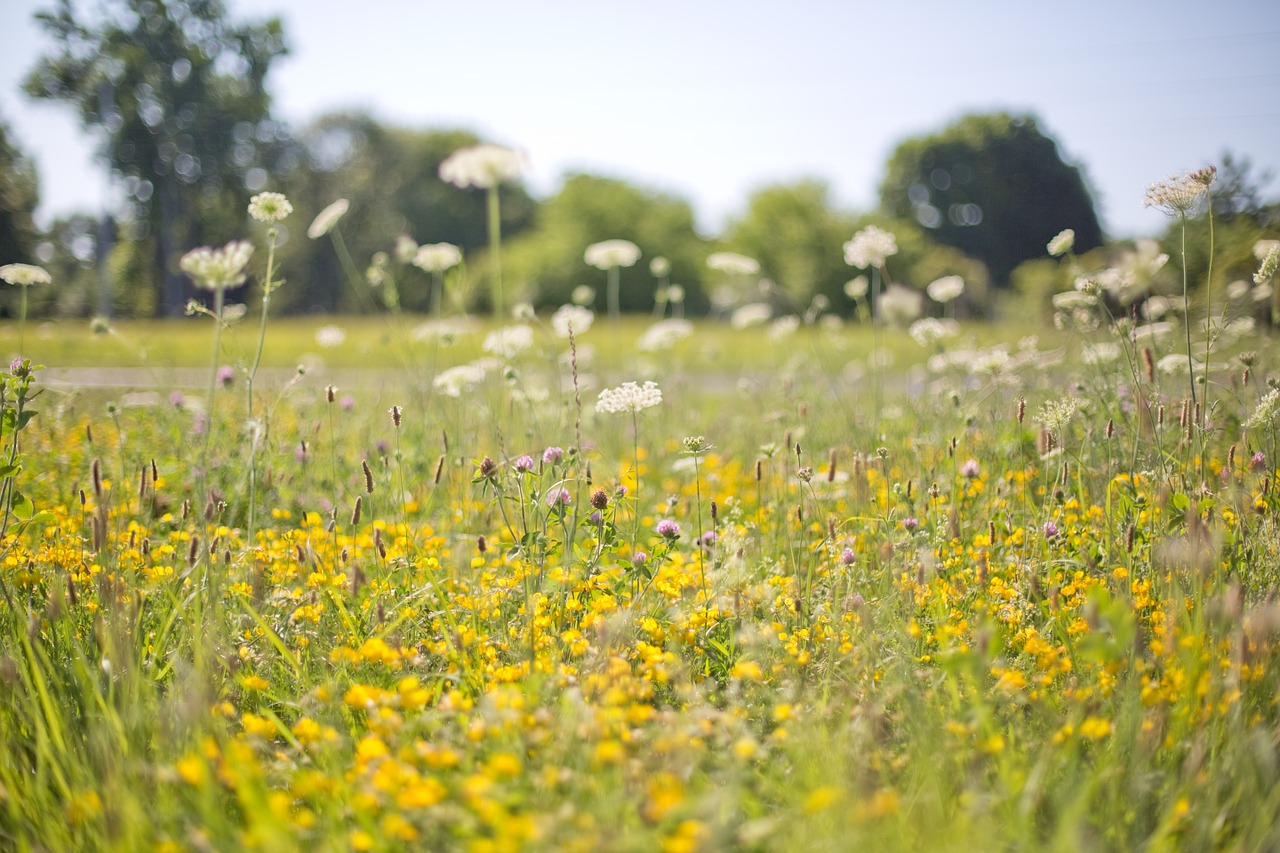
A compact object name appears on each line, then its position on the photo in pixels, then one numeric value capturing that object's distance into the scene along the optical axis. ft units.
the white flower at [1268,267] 7.45
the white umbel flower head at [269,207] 8.00
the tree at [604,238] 88.12
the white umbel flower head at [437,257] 14.97
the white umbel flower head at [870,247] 12.00
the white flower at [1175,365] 10.52
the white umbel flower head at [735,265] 17.71
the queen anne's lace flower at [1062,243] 9.82
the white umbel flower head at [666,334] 17.56
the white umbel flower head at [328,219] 11.99
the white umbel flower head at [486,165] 12.45
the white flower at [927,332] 13.97
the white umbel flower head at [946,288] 16.06
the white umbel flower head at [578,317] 12.53
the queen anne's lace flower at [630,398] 7.52
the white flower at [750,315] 20.83
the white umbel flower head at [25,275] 8.75
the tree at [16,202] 75.51
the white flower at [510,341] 12.87
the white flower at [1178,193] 7.58
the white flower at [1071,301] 11.76
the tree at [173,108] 80.18
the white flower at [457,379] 11.21
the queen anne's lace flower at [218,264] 6.53
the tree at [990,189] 40.29
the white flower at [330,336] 17.43
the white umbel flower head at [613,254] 15.58
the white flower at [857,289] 16.53
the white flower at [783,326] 18.51
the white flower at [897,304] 17.40
